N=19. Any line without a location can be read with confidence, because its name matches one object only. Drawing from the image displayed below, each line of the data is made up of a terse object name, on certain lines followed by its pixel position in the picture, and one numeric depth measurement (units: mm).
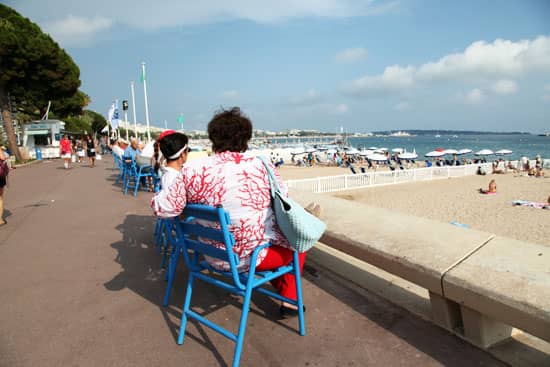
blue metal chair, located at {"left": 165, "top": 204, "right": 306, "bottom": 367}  1797
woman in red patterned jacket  1953
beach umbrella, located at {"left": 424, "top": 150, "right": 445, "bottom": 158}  34338
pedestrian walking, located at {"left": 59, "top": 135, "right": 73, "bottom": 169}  14305
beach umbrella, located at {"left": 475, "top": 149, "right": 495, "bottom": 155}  35306
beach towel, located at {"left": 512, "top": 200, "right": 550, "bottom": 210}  12127
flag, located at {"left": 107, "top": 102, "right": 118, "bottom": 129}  20219
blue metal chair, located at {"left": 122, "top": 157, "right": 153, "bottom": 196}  7611
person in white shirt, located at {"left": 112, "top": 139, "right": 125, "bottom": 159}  9180
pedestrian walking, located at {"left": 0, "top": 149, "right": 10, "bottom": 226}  5352
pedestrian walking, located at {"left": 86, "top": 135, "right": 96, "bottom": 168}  15421
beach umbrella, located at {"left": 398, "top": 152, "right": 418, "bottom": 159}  35312
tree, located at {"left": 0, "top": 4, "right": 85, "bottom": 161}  19938
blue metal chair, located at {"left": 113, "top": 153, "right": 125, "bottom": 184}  9302
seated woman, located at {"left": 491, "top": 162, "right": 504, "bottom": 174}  24156
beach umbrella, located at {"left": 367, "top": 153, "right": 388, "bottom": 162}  32300
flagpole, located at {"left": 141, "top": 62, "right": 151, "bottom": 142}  20953
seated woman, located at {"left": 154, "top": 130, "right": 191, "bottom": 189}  2971
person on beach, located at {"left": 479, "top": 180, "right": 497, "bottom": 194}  15375
